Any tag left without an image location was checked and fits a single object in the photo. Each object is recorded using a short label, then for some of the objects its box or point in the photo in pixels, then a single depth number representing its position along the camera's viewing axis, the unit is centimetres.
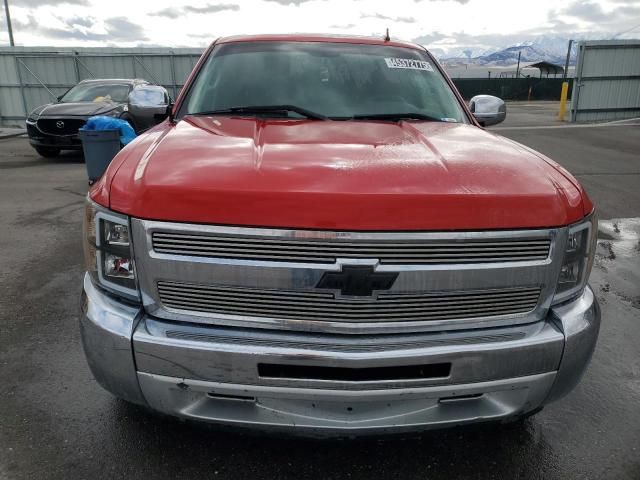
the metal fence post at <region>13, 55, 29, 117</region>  1700
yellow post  1915
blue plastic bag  726
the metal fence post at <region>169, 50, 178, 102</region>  1804
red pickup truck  169
